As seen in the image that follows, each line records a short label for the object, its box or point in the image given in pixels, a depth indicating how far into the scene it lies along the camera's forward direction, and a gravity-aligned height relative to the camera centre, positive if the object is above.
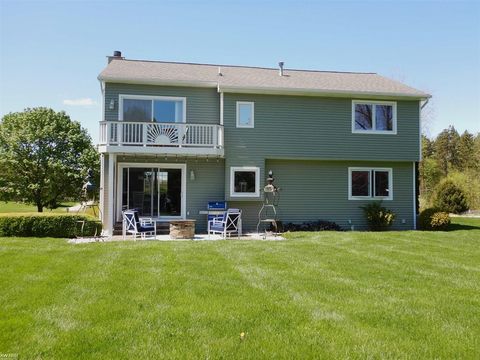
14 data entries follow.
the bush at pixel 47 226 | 12.34 -1.15
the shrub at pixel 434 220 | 16.00 -1.09
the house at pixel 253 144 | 14.80 +1.75
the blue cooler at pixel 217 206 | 14.63 -0.57
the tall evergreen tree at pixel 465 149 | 48.66 +5.38
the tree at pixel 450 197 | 22.50 -0.26
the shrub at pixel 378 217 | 15.70 -0.98
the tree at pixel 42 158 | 26.47 +2.08
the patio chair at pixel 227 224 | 13.17 -1.11
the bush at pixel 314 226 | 15.39 -1.34
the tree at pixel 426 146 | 35.96 +4.35
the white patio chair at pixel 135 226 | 12.31 -1.14
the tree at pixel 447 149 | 51.34 +5.60
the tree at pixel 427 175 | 32.44 +1.36
